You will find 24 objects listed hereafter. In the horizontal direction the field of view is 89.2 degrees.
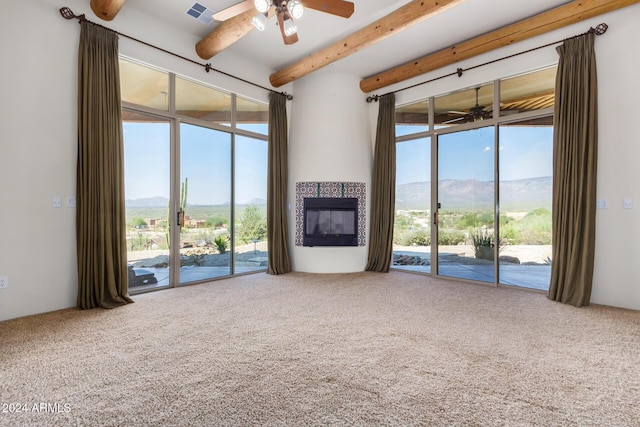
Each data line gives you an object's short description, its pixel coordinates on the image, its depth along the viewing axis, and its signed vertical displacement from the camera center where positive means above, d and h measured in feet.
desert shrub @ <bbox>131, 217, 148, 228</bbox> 13.28 -0.45
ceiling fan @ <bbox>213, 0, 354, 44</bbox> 8.96 +5.95
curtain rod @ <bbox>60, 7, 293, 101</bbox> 10.98 +6.76
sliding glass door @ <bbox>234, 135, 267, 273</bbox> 17.03 +0.42
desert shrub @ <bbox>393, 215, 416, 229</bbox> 18.10 -0.57
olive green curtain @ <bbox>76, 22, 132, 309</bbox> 11.25 +1.25
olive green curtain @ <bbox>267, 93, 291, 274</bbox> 17.67 +1.03
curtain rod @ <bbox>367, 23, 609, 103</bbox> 11.86 +6.74
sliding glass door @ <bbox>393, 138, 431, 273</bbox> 17.48 +0.26
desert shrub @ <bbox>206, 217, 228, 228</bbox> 15.76 -0.50
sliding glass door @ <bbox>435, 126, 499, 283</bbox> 15.28 +0.35
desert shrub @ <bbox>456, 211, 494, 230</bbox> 15.26 -0.40
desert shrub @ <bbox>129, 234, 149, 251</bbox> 13.25 -1.27
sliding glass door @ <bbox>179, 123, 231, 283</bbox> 14.87 +0.48
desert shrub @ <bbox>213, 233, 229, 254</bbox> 16.10 -1.50
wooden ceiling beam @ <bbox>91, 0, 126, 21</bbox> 10.94 +7.05
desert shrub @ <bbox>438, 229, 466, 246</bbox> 16.20 -1.27
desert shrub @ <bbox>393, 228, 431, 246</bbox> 17.47 -1.42
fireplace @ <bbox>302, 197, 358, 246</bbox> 17.89 -0.56
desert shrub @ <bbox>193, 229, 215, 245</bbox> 15.28 -1.14
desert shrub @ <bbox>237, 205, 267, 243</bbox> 17.24 -0.73
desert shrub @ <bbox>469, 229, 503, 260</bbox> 15.19 -1.49
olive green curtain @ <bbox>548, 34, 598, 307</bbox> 11.96 +1.52
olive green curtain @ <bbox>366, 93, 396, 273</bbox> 18.11 +1.22
